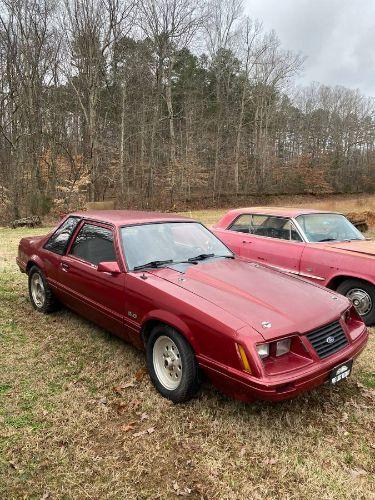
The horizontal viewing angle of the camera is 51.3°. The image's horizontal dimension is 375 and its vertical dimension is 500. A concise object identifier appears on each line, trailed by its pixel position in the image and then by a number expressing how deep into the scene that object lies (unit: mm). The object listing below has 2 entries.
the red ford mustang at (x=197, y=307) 2900
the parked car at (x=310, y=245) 5527
